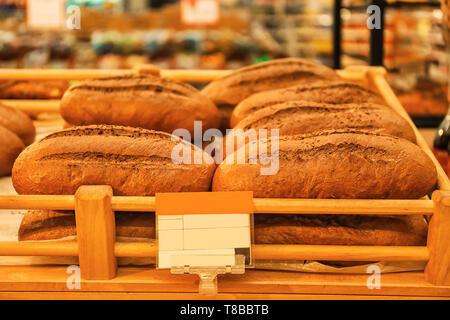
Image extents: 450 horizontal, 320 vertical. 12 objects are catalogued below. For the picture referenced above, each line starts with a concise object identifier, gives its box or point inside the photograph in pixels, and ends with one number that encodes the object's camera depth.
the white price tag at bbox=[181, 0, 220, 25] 3.07
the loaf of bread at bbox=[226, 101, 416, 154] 1.10
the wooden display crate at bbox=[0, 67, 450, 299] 0.86
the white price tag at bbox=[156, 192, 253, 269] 0.86
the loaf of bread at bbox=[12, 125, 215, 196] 0.95
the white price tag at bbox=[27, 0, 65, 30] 2.52
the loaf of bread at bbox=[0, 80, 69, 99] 1.79
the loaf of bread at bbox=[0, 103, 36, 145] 1.39
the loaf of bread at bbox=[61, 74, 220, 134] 1.25
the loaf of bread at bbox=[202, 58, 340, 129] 1.45
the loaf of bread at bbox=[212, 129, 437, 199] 0.92
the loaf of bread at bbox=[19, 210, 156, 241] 0.95
